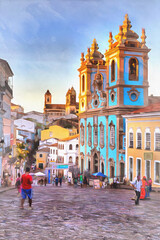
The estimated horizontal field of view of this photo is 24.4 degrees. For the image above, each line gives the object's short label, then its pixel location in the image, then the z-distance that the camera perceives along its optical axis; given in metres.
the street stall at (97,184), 32.79
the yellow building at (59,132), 91.64
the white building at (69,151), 74.56
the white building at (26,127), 101.11
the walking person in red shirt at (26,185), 12.08
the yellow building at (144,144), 30.98
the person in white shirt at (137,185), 15.02
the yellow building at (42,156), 85.62
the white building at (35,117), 129.82
